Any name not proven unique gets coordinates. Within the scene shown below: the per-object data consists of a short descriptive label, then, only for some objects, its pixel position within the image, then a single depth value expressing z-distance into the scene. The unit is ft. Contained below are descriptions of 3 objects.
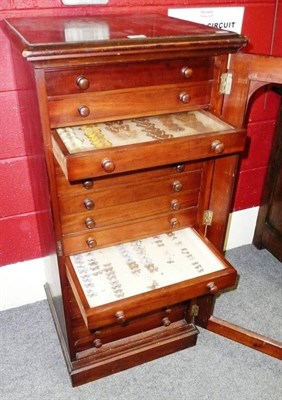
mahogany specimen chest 3.46
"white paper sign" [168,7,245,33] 5.53
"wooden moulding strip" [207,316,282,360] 5.82
